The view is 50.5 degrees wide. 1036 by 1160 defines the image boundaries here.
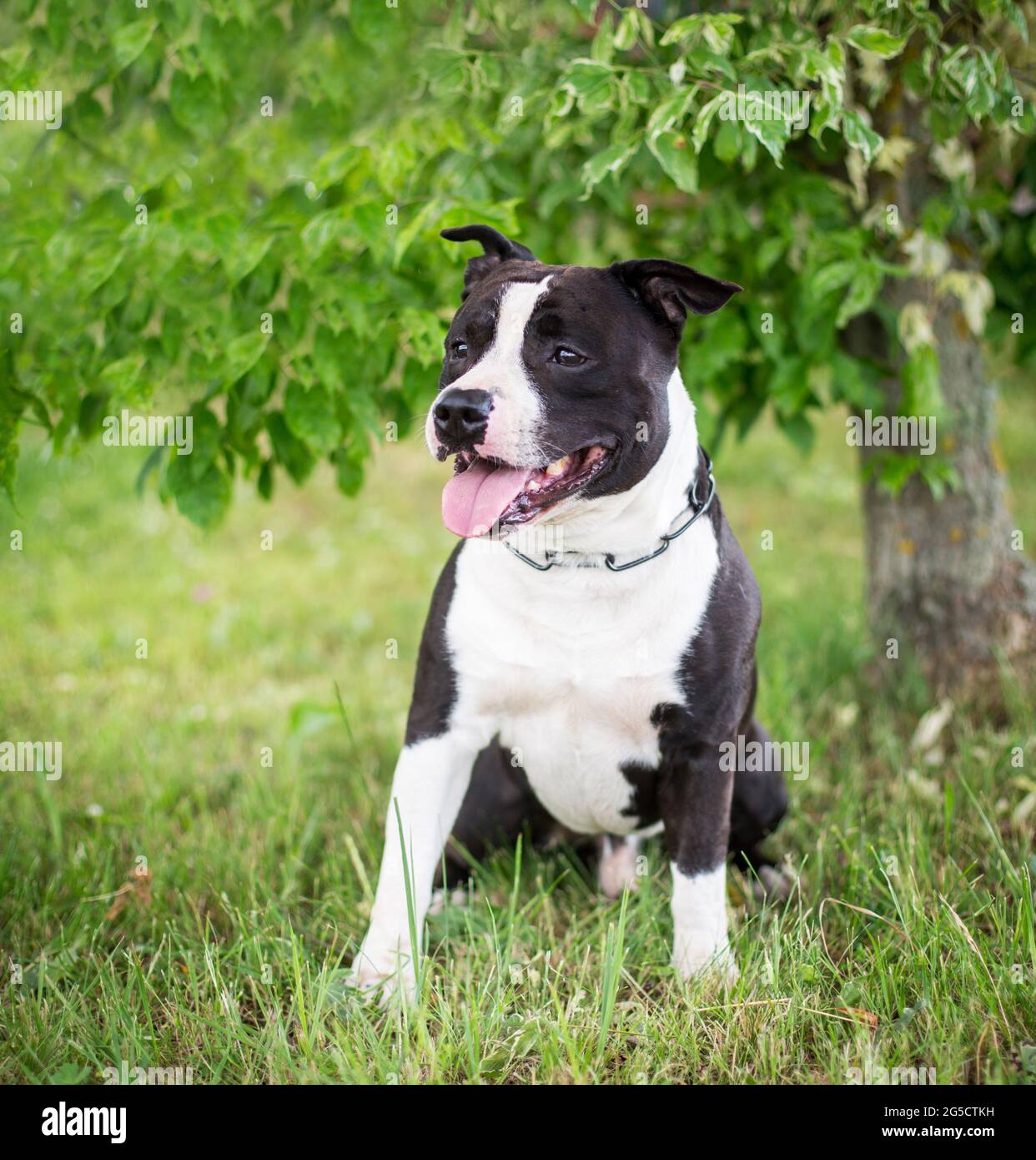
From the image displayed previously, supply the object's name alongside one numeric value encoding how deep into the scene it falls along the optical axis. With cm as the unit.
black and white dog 238
